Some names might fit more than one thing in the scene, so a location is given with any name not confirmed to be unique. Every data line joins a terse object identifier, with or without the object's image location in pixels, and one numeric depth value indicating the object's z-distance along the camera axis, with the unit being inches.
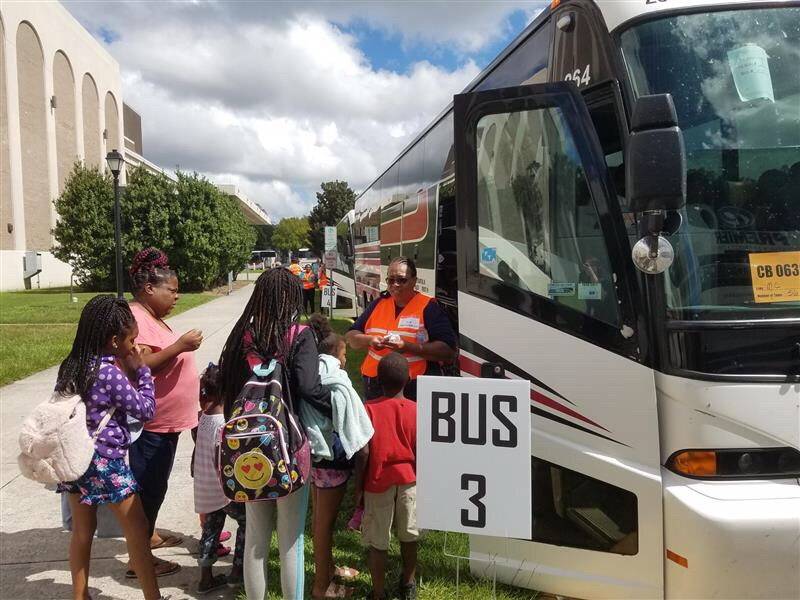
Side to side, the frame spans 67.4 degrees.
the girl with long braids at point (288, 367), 115.0
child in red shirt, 126.4
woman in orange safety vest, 155.9
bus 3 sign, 111.3
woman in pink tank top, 135.0
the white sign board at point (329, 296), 607.8
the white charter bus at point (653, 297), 102.7
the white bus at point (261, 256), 3021.7
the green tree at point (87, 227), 1136.8
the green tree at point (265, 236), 5310.0
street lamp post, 611.8
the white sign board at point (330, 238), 681.6
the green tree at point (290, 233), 4338.1
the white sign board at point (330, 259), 642.3
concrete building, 1312.7
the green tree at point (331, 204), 3129.9
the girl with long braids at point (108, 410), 117.1
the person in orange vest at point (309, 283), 647.1
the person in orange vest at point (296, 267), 617.2
